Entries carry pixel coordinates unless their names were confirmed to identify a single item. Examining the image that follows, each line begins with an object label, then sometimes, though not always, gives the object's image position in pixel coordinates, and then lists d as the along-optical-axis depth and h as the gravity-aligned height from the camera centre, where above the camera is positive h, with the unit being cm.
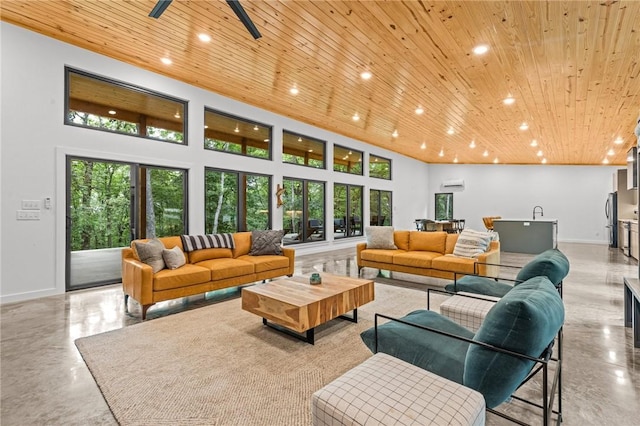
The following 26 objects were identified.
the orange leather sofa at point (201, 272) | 347 -78
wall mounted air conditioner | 1342 +129
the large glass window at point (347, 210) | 944 +7
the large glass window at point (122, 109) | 468 +178
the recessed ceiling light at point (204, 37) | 396 +232
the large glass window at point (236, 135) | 636 +175
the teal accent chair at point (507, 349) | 130 -61
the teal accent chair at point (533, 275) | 226 -48
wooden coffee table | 271 -86
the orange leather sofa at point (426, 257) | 439 -71
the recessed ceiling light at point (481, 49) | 385 +210
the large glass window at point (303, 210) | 799 +6
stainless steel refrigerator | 920 -19
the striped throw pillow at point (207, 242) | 442 -44
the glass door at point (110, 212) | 470 +1
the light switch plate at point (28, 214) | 411 -1
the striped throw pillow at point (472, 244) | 455 -48
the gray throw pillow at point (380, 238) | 556 -48
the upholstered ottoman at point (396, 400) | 116 -77
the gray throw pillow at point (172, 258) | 389 -59
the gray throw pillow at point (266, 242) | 502 -50
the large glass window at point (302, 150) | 792 +172
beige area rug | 187 -121
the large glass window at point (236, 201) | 638 +26
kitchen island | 816 -63
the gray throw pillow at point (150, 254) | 370 -51
